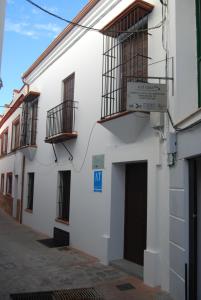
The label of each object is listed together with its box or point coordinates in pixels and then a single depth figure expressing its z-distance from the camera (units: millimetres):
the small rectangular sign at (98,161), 5978
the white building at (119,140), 4205
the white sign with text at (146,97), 4156
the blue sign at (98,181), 5962
